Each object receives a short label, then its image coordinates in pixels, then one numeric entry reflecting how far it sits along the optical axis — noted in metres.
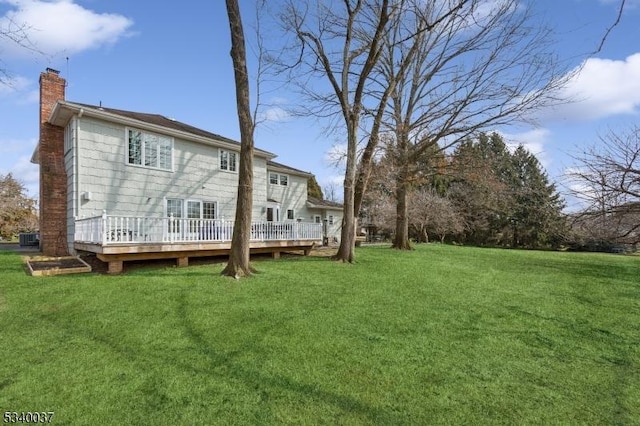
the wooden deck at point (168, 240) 9.49
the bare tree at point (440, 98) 14.19
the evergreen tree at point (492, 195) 18.06
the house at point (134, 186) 10.59
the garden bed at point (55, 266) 8.95
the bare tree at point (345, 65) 12.38
